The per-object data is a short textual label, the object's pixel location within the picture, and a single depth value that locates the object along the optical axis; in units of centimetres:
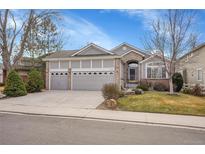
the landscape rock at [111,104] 1048
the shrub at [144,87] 1734
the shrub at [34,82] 1797
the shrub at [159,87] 1897
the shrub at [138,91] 1434
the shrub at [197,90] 1572
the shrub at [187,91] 1647
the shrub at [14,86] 1514
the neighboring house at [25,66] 2738
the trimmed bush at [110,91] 1163
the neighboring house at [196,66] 1873
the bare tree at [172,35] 1377
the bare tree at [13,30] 1781
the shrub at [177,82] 1770
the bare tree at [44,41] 2591
